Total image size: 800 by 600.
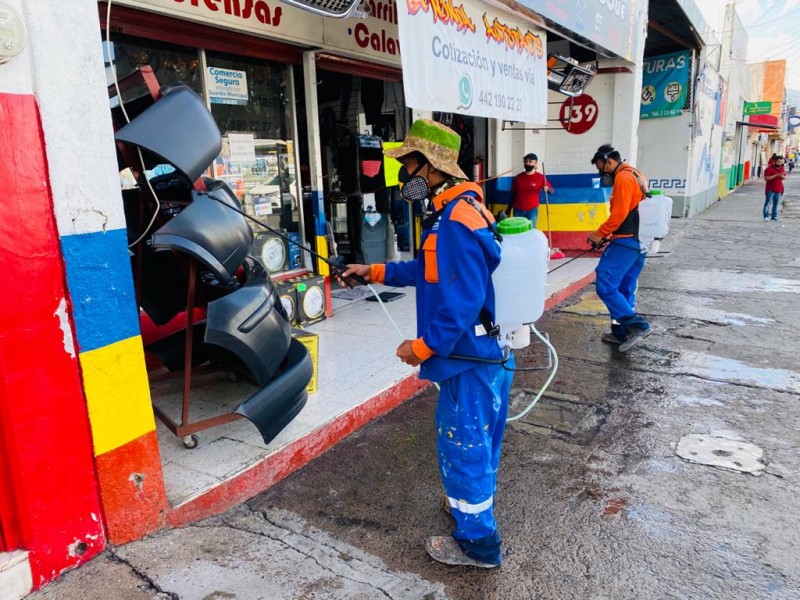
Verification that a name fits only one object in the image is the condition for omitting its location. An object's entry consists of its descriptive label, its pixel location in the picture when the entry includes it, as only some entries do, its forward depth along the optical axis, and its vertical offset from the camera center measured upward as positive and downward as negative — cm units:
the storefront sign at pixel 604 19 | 678 +202
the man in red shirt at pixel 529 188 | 982 -29
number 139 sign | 1064 +100
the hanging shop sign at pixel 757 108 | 3172 +292
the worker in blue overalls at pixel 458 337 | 248 -72
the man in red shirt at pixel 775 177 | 1611 -43
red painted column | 221 -74
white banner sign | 469 +107
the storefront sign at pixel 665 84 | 1619 +231
